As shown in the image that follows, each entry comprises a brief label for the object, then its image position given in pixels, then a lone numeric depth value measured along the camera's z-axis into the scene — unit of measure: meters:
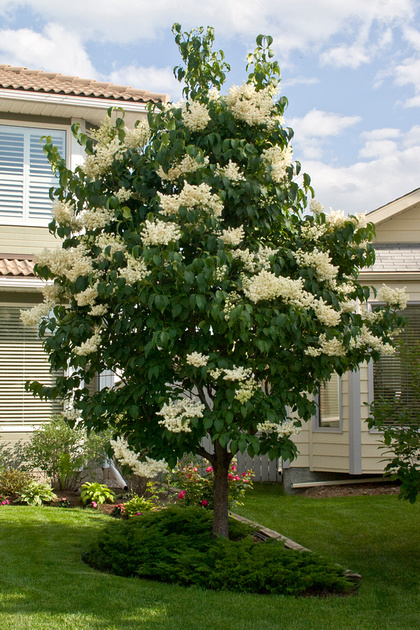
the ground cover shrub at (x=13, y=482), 9.49
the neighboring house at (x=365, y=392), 10.42
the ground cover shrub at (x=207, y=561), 5.21
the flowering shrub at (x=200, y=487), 8.26
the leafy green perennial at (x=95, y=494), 9.15
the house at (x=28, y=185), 10.63
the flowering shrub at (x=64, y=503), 9.25
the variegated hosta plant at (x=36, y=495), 9.22
